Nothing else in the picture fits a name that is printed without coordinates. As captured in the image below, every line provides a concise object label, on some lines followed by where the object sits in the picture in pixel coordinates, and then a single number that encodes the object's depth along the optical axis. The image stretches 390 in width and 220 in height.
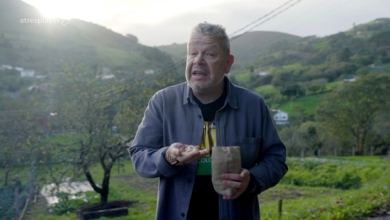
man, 1.75
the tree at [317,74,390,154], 25.73
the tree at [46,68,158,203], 9.62
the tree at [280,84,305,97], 32.34
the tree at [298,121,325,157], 25.84
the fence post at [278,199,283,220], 4.65
